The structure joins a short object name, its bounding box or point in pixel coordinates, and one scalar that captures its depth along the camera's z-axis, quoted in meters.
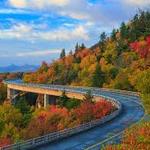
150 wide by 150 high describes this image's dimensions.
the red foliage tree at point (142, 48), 157.44
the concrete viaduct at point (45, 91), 123.88
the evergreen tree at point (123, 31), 182.60
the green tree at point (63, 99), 118.54
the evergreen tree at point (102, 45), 187.50
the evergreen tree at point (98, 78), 143.62
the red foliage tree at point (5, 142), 62.28
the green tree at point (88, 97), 100.70
